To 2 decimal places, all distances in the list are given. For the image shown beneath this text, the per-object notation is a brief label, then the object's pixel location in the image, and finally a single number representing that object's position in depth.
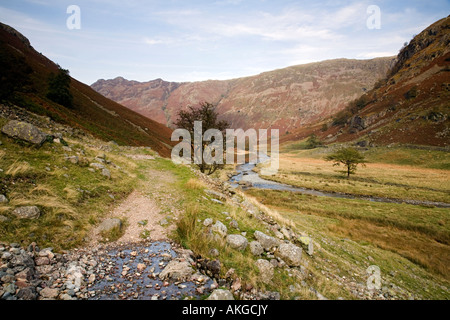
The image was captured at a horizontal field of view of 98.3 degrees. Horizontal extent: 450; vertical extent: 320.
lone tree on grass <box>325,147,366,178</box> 47.66
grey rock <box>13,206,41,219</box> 5.65
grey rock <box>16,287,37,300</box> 3.48
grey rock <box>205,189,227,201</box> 12.16
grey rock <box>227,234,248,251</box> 6.70
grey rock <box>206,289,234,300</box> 4.21
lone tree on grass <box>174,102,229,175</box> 24.19
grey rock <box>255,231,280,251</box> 7.36
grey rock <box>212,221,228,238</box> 7.15
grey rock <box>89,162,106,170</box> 11.58
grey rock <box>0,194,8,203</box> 5.78
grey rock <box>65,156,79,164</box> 10.81
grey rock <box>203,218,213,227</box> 7.72
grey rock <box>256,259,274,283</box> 5.68
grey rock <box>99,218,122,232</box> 6.69
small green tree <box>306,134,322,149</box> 109.66
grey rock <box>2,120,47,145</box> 9.89
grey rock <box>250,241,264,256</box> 6.77
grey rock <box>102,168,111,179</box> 11.37
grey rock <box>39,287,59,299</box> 3.75
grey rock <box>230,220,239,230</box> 8.38
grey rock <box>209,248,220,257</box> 6.11
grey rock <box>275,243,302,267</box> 6.88
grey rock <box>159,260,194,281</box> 4.93
